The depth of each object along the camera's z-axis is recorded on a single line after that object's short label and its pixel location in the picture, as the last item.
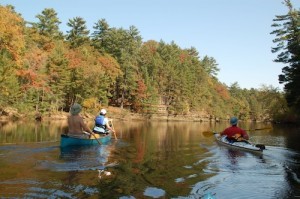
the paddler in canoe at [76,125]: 13.27
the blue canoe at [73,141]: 13.26
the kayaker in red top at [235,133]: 15.78
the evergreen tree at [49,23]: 60.12
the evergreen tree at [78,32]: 63.36
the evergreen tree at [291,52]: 37.16
